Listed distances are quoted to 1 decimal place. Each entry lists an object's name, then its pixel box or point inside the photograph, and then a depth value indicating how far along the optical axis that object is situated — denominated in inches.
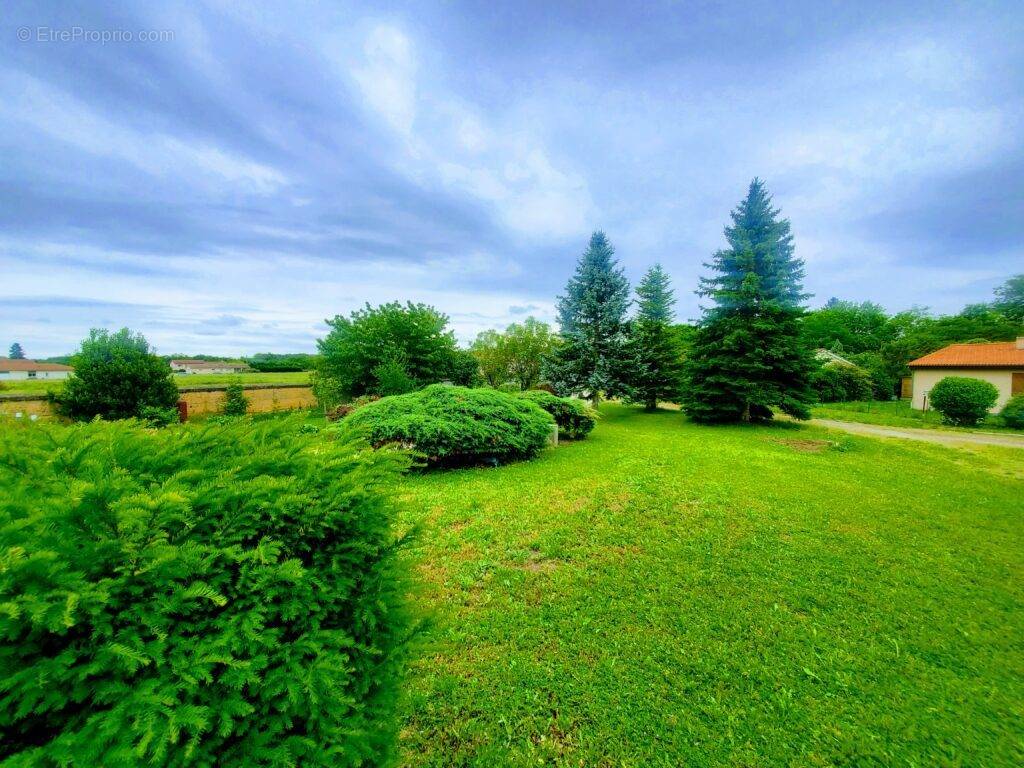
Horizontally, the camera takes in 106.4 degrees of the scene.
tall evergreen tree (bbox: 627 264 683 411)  612.4
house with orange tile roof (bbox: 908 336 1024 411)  637.3
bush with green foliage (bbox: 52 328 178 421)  442.6
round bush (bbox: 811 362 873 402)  838.5
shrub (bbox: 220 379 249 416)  663.1
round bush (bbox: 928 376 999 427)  503.5
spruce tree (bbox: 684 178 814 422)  489.1
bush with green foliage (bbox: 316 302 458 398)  626.5
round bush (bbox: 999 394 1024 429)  509.7
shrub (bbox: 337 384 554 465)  271.6
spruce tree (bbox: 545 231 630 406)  610.2
